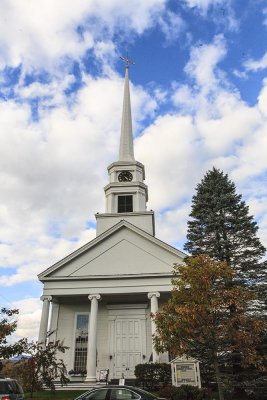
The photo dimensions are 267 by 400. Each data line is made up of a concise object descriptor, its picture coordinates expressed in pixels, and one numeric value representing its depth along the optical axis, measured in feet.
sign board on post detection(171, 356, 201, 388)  55.83
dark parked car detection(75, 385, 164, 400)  38.81
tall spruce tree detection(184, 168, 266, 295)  68.33
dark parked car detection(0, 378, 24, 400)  37.90
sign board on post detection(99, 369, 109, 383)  68.02
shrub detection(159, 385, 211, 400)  51.75
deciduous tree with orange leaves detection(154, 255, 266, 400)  47.19
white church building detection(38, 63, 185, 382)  75.72
